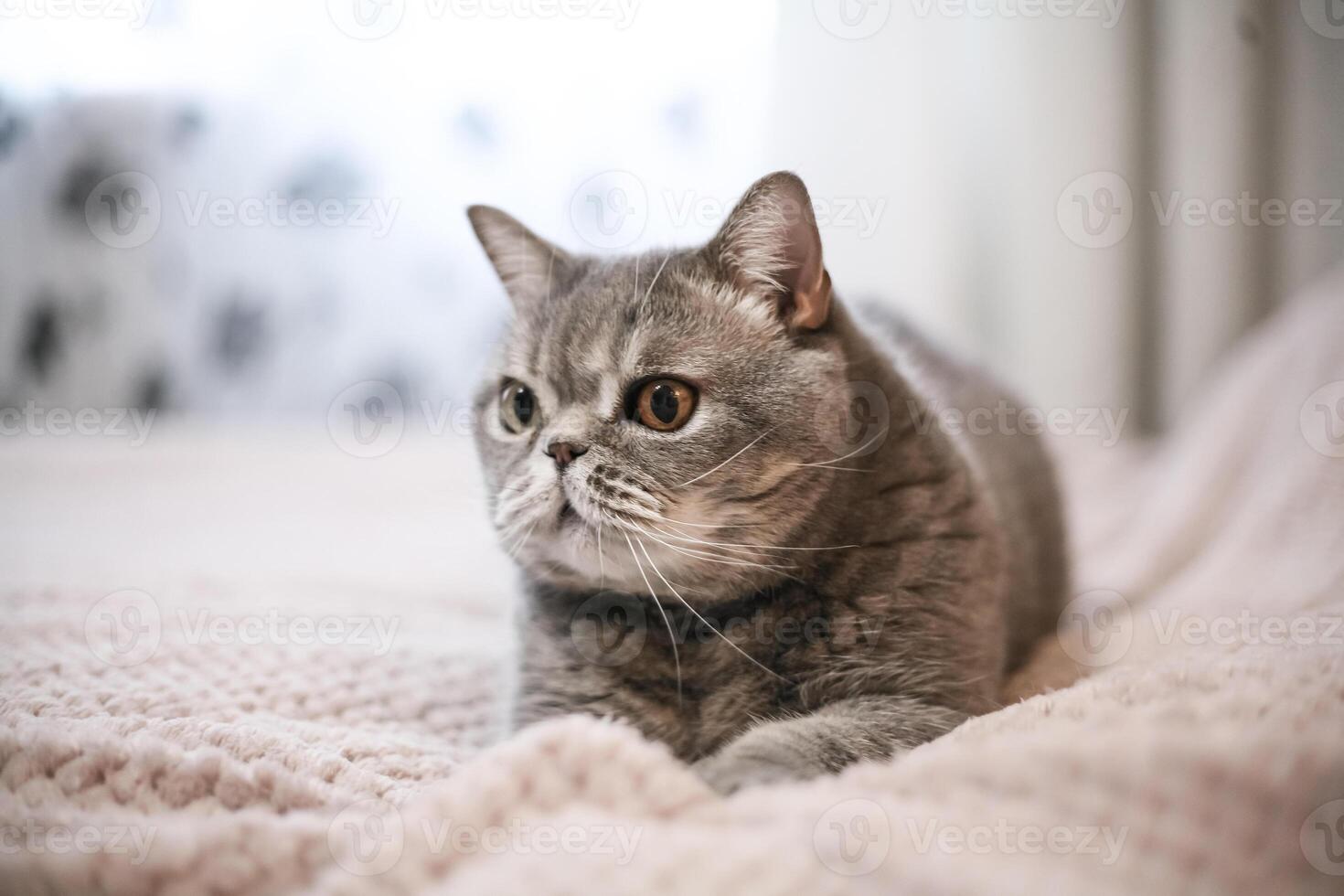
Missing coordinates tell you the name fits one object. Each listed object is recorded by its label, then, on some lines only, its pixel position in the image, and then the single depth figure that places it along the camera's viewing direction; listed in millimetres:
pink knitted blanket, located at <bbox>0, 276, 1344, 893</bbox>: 520
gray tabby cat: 609
